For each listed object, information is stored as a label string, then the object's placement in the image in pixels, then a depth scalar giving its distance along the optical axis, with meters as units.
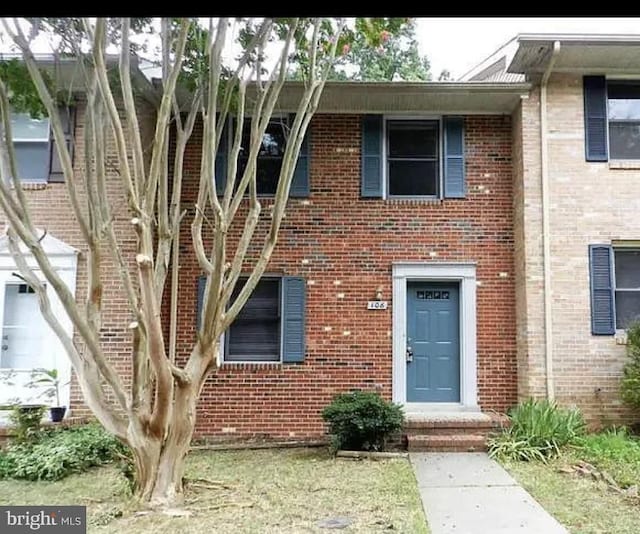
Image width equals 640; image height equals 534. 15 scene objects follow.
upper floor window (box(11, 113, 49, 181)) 7.75
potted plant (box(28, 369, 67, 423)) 7.18
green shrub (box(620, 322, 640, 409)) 6.86
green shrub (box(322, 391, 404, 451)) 6.56
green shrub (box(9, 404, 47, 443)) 6.71
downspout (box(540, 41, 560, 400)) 7.39
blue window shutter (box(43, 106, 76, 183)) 7.68
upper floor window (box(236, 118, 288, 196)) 8.20
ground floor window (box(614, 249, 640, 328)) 7.65
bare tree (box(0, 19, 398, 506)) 4.64
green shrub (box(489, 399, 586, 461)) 6.58
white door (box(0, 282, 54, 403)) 7.50
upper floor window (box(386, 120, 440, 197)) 8.20
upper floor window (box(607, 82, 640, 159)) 7.81
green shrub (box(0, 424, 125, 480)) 6.01
